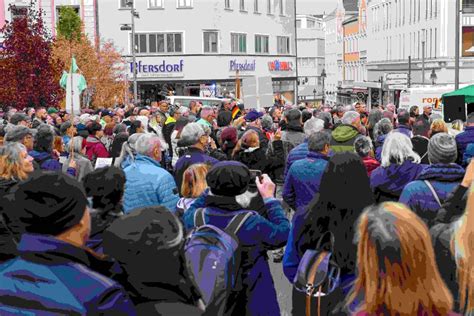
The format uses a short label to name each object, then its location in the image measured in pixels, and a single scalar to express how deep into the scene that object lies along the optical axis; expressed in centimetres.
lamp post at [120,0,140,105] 3703
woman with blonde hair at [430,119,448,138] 1120
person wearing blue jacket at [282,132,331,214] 794
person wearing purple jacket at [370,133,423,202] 718
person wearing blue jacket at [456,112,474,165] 1095
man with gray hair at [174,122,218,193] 911
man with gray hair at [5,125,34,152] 972
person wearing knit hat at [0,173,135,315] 326
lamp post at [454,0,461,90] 3234
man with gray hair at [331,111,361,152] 970
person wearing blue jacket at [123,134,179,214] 728
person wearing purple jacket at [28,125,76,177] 928
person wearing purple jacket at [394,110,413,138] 1260
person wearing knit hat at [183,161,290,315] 526
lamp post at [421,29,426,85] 7236
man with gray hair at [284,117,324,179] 928
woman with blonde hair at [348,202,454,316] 312
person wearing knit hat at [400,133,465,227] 618
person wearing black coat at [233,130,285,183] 1039
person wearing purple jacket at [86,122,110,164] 1213
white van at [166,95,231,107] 3362
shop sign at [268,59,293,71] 6172
